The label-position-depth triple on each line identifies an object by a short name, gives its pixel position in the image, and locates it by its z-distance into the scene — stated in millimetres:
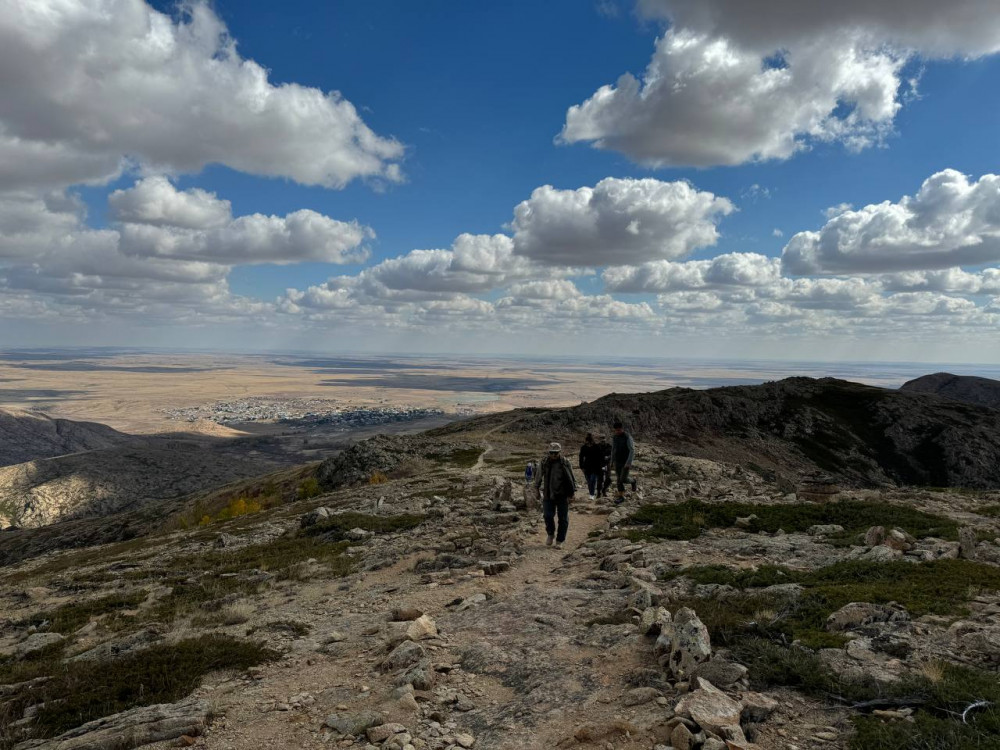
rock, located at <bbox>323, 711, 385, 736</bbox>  7947
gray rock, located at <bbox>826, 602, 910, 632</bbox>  9992
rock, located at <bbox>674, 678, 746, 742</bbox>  6738
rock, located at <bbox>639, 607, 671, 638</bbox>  10207
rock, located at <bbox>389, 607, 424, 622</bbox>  12781
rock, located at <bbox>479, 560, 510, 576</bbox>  16922
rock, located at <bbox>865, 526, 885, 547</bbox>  17016
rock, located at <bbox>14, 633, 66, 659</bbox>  14020
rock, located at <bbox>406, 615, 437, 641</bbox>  11306
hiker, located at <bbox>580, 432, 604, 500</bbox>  27455
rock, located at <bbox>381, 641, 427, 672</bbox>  10125
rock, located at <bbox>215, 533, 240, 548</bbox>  28033
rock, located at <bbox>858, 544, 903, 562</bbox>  14878
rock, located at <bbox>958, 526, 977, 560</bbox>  15172
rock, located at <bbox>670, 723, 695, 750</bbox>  6609
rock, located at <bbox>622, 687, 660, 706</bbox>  8000
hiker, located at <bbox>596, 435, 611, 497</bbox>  28145
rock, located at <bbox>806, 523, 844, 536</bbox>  20047
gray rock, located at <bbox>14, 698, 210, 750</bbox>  7884
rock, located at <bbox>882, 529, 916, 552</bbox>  16281
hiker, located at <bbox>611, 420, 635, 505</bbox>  26828
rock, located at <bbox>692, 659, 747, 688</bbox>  8086
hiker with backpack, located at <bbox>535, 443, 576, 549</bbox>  19062
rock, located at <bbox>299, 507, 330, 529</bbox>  29266
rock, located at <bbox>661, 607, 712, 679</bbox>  8461
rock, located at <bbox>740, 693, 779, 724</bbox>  7246
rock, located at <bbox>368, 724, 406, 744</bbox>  7632
